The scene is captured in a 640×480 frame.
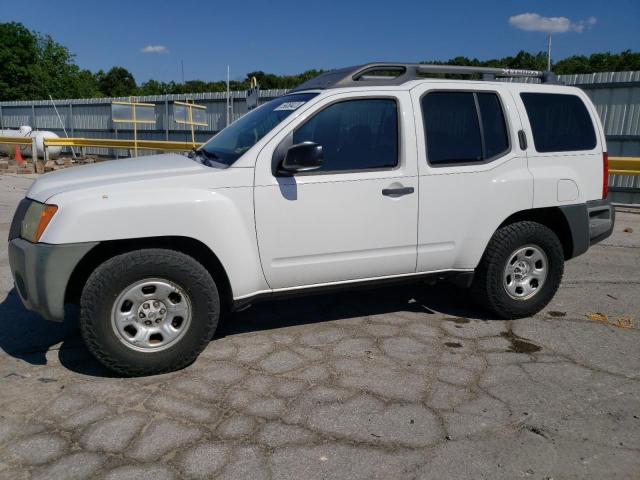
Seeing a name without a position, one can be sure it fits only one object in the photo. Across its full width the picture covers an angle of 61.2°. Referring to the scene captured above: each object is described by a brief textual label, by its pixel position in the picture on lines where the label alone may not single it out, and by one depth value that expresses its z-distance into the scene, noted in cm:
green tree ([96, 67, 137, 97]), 9000
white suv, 328
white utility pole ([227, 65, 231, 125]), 1770
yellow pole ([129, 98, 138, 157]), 1567
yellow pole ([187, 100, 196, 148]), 1740
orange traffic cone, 1823
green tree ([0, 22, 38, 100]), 5478
